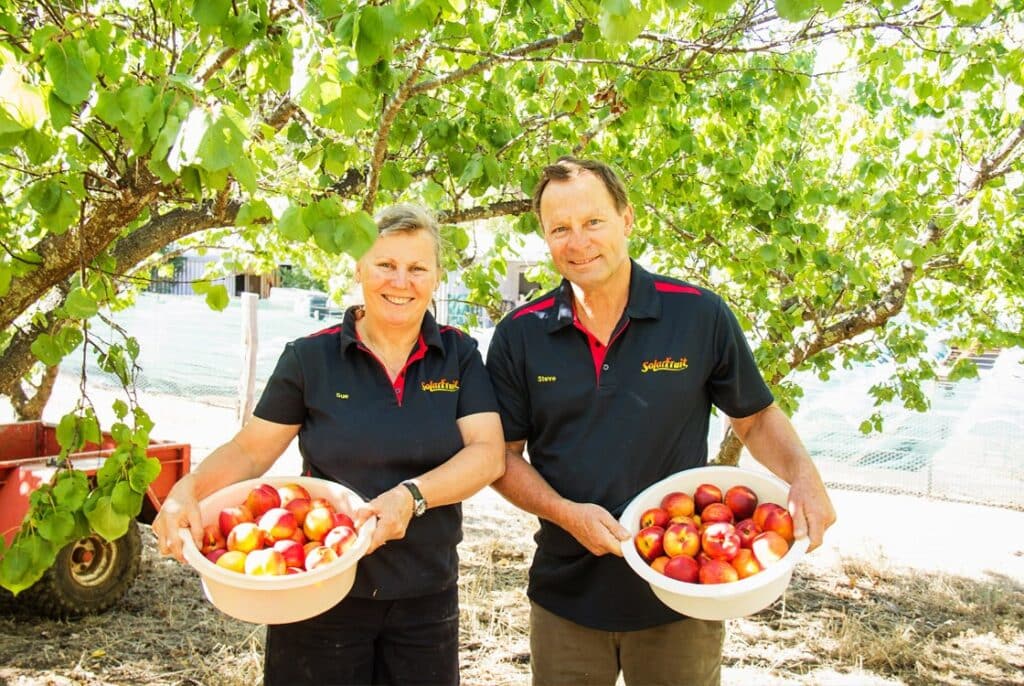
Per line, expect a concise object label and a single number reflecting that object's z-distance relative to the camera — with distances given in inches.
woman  97.0
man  100.7
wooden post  506.6
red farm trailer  207.6
